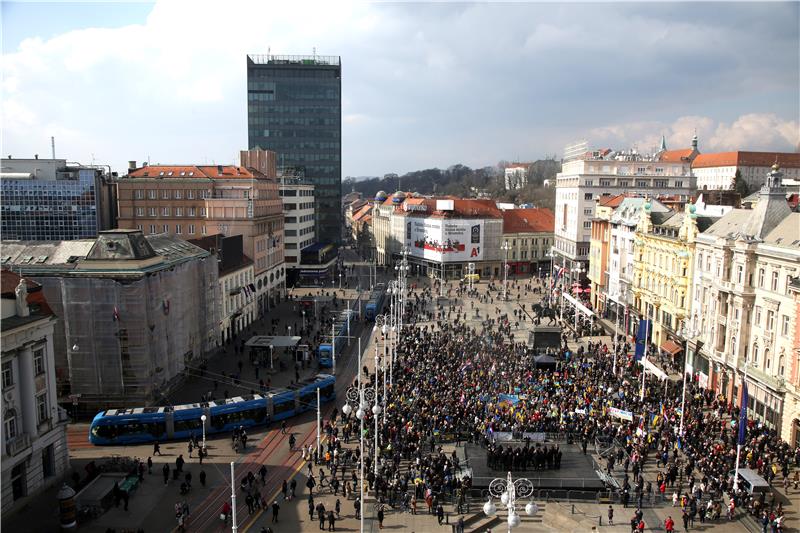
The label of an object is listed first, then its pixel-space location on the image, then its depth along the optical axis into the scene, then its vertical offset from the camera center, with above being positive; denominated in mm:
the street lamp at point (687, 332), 42556 -9736
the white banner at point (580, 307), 59088 -10981
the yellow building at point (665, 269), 46969 -6149
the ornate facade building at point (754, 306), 33750 -6704
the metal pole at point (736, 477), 26412 -12111
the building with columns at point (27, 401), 25500 -8987
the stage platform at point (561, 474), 27438 -12715
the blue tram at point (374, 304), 64750 -12193
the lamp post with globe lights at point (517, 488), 26203 -12500
